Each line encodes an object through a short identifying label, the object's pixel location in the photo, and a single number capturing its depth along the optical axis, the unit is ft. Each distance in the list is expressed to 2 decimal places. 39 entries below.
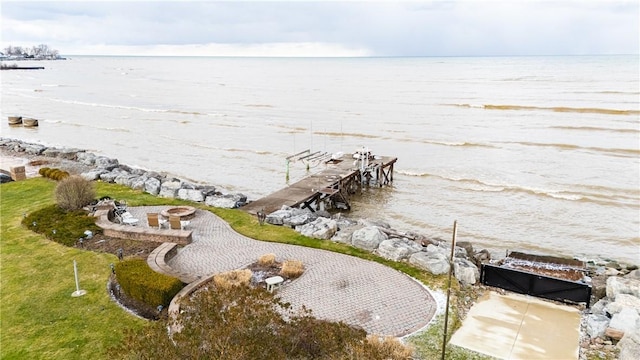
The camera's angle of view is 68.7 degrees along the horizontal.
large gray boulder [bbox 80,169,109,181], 85.27
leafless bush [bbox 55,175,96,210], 64.54
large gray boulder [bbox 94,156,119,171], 98.37
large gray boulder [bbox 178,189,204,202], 74.38
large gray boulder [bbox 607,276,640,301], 45.68
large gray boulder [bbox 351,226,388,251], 55.01
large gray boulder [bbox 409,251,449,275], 48.85
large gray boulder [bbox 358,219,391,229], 65.06
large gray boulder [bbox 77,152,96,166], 106.32
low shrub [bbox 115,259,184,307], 40.86
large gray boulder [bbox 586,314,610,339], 38.10
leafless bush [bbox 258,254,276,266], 50.31
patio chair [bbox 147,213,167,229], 58.95
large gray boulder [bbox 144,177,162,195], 78.59
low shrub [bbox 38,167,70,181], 82.88
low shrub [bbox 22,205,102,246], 56.87
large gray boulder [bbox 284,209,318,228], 63.21
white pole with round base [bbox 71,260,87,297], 43.24
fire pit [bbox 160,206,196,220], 64.36
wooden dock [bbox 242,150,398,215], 77.77
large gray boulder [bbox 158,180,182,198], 76.79
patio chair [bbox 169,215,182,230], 59.06
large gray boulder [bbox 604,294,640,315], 41.65
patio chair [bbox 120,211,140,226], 60.20
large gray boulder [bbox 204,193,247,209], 71.77
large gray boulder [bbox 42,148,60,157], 113.61
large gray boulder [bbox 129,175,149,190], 80.43
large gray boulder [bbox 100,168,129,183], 84.74
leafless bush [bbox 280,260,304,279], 47.44
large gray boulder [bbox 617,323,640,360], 33.73
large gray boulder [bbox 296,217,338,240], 58.90
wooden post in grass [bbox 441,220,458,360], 29.19
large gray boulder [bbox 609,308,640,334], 37.50
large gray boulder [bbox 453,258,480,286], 47.16
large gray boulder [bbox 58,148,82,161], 112.06
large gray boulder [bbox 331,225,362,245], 57.66
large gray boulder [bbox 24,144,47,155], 117.08
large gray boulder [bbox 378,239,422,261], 52.11
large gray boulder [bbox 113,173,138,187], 82.29
